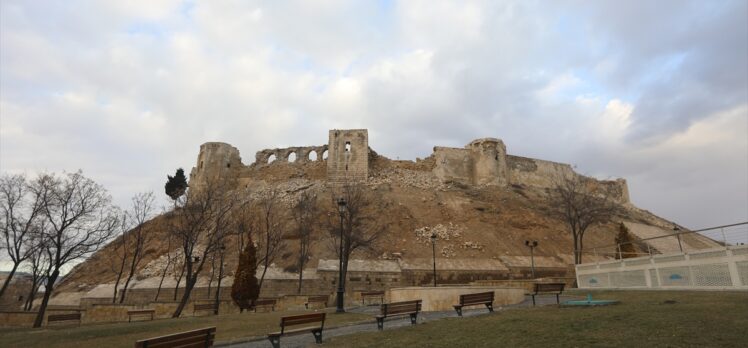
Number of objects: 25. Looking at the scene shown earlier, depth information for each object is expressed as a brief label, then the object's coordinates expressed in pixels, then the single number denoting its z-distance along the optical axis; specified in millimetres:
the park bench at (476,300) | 10711
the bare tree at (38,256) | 20127
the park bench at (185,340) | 5934
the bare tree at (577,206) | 27984
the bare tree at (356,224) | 26484
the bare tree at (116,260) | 36088
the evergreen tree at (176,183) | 54931
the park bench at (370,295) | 20891
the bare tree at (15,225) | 19781
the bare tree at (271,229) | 31641
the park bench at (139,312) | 18316
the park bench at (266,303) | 20125
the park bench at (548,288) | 12266
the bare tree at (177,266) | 31969
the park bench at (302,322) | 7915
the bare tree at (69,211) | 19672
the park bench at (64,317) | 16531
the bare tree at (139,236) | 29158
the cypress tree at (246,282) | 21359
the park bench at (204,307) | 19592
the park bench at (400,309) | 9750
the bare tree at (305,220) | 30827
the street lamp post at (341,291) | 15153
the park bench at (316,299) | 20480
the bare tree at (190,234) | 18453
